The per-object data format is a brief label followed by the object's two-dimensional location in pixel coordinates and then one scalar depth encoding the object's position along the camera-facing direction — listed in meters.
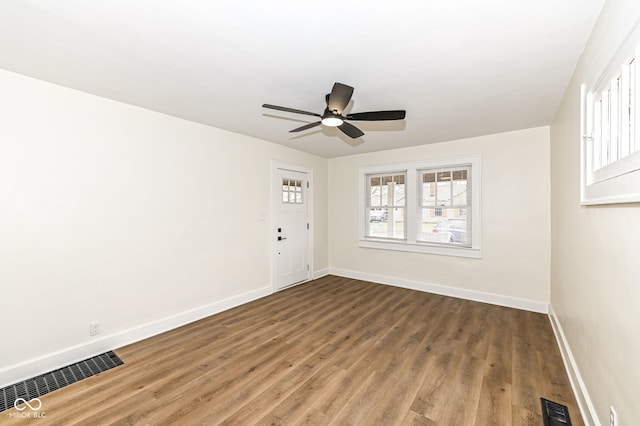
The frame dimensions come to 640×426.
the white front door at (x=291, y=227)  4.73
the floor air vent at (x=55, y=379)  2.12
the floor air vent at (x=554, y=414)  1.83
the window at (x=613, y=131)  1.23
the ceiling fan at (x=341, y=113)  2.20
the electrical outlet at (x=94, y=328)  2.72
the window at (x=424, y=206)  4.41
